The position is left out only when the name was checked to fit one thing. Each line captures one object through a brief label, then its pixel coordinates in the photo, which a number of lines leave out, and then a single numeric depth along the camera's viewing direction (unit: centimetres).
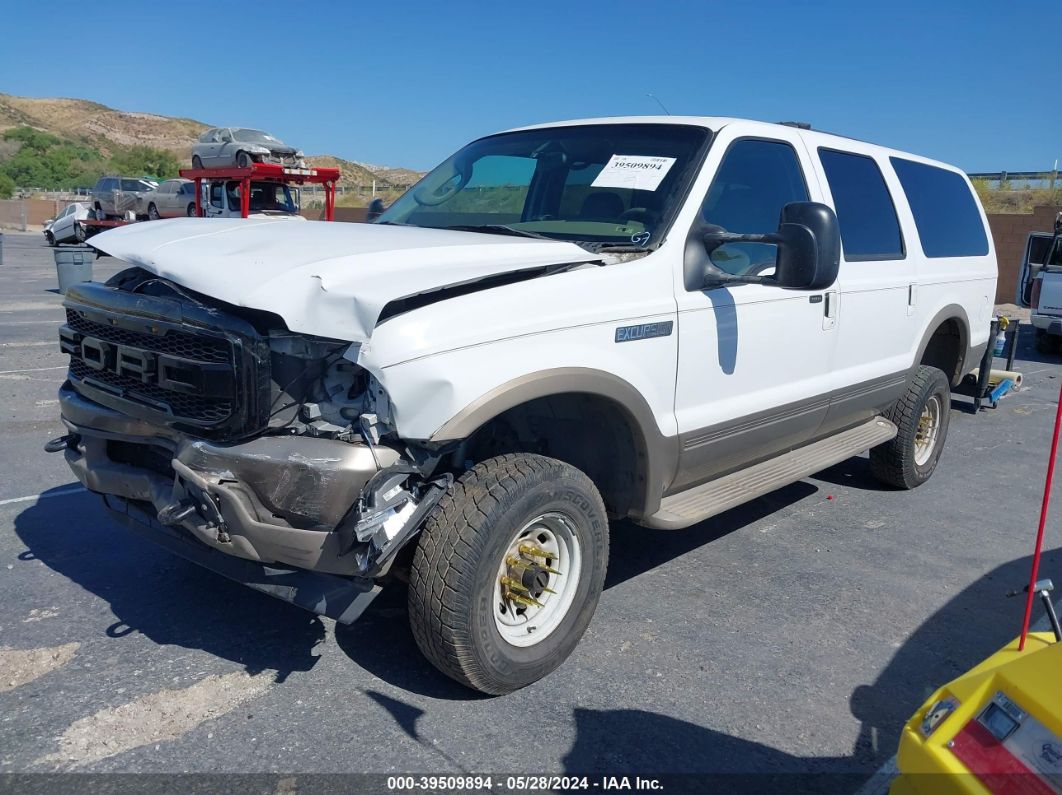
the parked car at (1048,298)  1029
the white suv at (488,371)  279
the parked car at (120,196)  2892
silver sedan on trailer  2478
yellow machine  189
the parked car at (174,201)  2802
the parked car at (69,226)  2861
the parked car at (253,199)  2483
